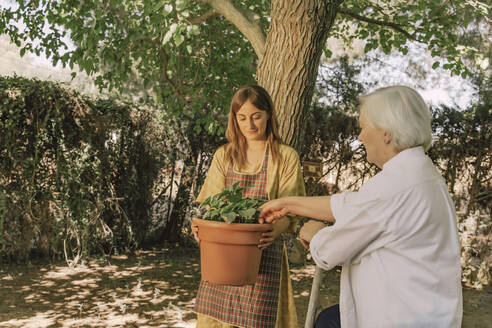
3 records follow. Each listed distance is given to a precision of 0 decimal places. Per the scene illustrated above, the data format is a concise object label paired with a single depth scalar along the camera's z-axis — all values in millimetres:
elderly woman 1272
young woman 2053
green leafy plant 1650
